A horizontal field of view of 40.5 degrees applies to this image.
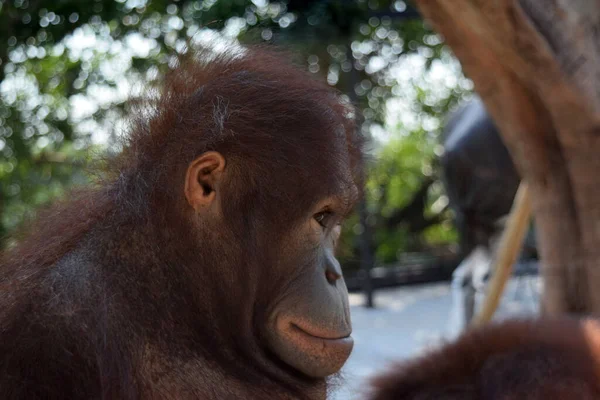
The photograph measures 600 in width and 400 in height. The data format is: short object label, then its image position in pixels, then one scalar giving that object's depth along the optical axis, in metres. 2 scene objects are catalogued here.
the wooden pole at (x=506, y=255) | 3.84
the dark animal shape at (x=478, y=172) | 5.74
